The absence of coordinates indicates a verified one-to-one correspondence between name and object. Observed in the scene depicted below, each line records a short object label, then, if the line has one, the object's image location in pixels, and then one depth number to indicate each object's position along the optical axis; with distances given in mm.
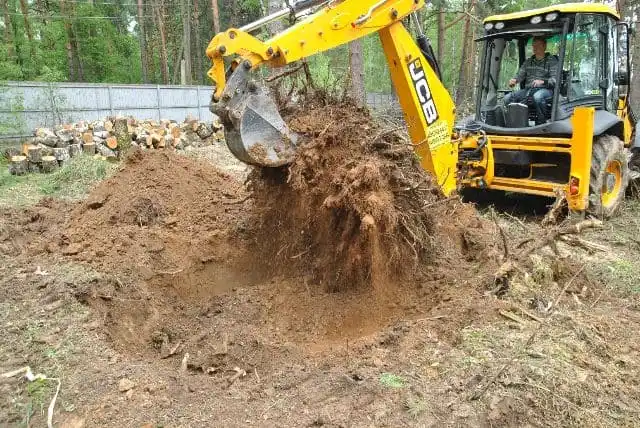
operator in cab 6711
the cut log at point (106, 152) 10789
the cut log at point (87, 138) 10711
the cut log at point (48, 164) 10156
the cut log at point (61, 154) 10344
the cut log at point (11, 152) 10508
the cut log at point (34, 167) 10172
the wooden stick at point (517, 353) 2973
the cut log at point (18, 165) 9938
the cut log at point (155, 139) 11461
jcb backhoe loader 3959
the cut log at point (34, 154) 10086
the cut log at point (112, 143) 10875
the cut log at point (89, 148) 10547
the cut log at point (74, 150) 10516
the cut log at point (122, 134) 10570
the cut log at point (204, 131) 13578
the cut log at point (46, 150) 10273
